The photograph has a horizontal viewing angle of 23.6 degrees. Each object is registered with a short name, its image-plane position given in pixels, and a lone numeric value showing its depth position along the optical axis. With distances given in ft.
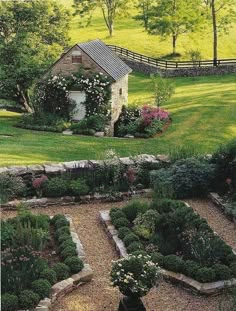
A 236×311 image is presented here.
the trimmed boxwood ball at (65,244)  44.30
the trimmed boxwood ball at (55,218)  50.01
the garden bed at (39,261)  37.35
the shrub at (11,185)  55.67
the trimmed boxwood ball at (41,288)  37.55
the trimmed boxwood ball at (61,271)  40.42
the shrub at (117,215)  50.92
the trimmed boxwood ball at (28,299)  36.32
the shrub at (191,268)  40.83
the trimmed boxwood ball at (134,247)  44.14
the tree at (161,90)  116.06
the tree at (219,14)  168.76
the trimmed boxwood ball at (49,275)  39.28
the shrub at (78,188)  56.75
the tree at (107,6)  212.43
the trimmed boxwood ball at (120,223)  49.39
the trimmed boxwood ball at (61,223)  48.72
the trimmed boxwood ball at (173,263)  41.73
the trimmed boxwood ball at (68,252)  43.08
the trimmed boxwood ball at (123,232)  47.16
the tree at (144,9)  189.80
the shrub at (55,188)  56.24
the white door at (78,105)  106.63
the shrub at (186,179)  57.67
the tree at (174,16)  177.27
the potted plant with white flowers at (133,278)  35.12
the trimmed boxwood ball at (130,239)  45.73
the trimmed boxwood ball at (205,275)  40.16
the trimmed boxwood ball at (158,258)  42.60
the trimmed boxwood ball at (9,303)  35.86
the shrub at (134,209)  50.85
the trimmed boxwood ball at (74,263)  41.47
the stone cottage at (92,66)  105.09
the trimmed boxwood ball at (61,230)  46.91
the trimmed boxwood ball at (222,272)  40.55
